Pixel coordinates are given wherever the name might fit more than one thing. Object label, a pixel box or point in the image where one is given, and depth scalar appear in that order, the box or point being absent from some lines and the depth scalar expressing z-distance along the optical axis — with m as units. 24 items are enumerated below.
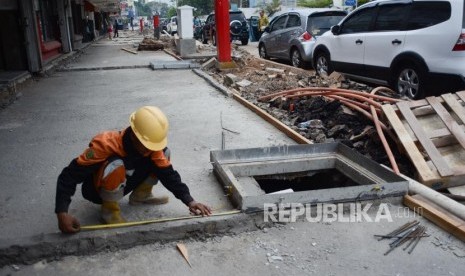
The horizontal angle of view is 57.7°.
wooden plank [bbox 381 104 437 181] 4.07
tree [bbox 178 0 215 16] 71.88
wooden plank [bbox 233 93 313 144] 5.38
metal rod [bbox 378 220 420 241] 3.29
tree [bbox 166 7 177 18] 83.43
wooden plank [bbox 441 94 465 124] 4.76
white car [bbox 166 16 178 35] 39.57
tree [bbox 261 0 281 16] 38.64
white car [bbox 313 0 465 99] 6.51
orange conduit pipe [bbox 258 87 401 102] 5.86
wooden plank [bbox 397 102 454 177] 4.08
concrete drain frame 3.51
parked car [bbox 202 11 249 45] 23.34
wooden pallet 4.07
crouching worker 2.87
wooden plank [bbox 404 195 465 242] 3.23
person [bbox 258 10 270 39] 23.37
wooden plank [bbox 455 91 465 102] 5.06
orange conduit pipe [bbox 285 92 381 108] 5.46
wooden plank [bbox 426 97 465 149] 4.46
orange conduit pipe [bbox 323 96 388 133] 5.03
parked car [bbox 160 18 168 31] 46.84
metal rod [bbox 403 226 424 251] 3.21
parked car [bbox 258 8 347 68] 11.61
